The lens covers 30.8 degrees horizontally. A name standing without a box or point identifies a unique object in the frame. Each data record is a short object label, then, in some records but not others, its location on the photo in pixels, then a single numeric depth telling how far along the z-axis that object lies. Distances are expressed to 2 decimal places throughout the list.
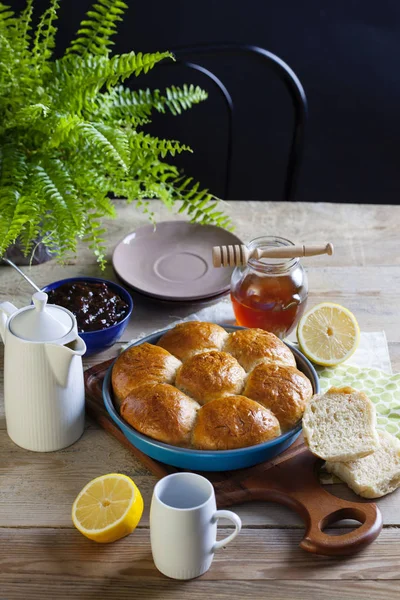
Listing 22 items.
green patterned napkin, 1.45
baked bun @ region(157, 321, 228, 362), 1.47
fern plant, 1.67
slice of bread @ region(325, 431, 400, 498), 1.25
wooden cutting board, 1.15
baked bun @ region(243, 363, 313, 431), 1.31
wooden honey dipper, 1.58
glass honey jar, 1.65
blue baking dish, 1.23
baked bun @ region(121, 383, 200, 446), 1.26
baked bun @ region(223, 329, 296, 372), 1.44
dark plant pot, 1.89
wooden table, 1.10
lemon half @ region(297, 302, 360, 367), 1.60
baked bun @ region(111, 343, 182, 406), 1.38
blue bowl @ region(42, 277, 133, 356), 1.58
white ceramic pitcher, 1.27
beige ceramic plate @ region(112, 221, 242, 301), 1.88
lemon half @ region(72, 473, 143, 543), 1.15
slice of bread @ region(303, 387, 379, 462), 1.25
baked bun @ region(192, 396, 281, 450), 1.25
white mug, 1.04
